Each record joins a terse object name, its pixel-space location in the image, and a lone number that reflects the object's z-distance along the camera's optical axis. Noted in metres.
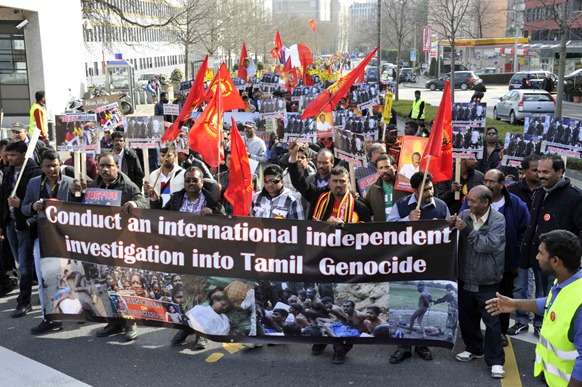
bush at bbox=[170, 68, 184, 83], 50.72
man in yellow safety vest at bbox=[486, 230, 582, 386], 3.50
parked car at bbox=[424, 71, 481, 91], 48.25
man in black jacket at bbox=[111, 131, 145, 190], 9.84
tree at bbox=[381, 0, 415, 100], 35.21
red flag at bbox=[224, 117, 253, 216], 6.73
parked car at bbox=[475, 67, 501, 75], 61.19
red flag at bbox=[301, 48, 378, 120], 9.39
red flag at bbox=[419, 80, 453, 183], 6.55
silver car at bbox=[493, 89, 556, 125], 25.39
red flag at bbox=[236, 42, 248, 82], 25.08
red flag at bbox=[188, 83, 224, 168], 7.87
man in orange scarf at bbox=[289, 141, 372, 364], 6.02
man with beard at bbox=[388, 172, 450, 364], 5.96
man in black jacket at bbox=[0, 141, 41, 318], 7.35
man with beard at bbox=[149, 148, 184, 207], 8.59
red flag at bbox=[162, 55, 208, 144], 8.42
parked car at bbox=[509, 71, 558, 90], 40.69
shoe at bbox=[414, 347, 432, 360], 6.00
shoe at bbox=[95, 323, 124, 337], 6.68
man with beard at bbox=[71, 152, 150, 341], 6.79
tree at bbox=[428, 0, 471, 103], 25.32
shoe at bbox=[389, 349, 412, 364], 5.93
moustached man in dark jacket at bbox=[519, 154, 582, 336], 6.17
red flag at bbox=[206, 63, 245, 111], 9.25
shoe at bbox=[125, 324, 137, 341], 6.57
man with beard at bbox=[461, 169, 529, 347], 6.30
